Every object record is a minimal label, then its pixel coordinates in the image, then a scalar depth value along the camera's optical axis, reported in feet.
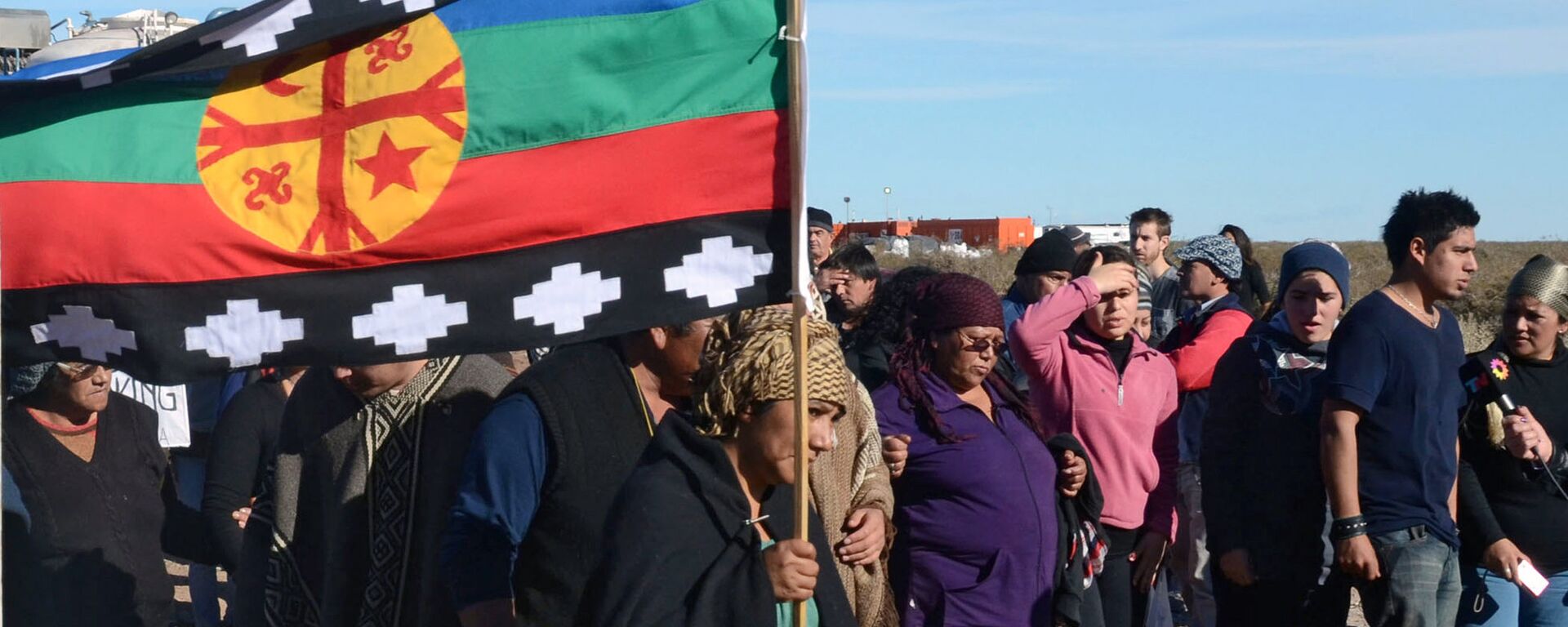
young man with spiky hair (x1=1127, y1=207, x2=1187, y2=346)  31.09
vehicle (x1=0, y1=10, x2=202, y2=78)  26.35
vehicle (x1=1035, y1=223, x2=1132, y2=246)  124.77
